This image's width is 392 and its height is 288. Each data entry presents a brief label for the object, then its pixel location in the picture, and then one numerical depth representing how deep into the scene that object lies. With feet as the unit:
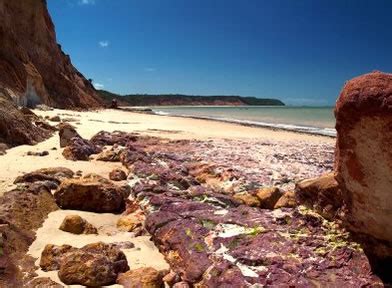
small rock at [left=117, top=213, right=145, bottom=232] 15.46
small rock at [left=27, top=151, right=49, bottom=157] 27.19
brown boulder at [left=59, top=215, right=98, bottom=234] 14.61
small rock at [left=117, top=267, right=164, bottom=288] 11.07
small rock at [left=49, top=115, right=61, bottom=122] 53.15
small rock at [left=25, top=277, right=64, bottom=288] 10.81
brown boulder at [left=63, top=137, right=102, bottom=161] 27.30
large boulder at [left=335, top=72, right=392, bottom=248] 8.54
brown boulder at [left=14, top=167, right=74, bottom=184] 19.31
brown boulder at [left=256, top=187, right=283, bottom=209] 17.87
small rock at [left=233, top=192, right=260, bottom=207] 17.77
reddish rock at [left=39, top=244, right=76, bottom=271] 11.74
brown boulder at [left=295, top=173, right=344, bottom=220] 11.77
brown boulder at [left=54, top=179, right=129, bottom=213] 17.20
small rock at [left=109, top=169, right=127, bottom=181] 21.93
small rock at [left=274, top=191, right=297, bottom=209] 16.16
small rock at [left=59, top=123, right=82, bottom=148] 31.22
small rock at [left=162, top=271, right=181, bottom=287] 11.39
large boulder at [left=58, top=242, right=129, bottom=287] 11.02
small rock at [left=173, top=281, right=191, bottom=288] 10.97
